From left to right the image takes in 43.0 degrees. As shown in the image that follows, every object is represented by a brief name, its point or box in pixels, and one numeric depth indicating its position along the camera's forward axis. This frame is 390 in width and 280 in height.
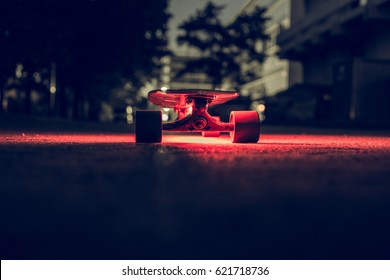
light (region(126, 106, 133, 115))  36.22
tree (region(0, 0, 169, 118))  16.62
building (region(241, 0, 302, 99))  39.41
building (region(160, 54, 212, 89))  91.69
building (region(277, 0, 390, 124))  20.41
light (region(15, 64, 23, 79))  21.13
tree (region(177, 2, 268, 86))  37.34
